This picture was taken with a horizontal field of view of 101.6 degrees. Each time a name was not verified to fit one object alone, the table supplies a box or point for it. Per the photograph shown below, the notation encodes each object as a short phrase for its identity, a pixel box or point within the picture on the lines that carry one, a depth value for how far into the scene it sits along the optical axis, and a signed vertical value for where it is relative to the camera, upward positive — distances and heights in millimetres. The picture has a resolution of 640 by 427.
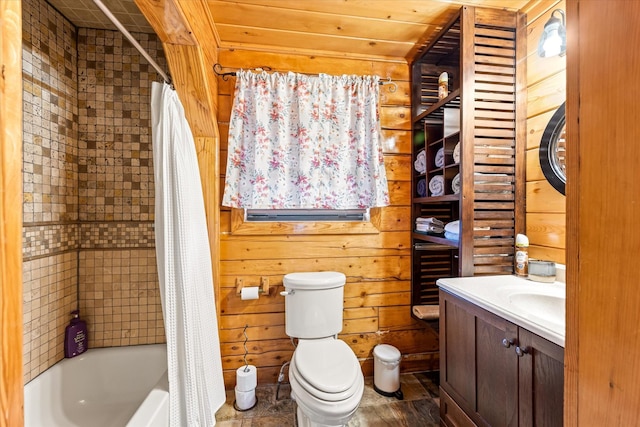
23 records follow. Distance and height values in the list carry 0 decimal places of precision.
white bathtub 1364 -1005
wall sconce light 1216 +822
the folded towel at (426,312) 1736 -689
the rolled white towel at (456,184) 1517 +155
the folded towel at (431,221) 1768 -72
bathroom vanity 865 -560
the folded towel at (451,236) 1523 -153
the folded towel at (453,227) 1519 -102
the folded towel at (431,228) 1750 -123
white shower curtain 1129 -224
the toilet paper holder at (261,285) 1763 -507
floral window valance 1758 +467
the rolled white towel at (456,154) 1522 +335
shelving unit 1453 +420
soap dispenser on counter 1441 -255
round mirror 1322 +312
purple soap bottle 1511 -735
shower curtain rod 850 +673
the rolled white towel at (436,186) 1694 +167
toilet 1223 -821
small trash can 1746 -1102
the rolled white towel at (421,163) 1836 +350
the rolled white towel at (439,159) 1672 +342
